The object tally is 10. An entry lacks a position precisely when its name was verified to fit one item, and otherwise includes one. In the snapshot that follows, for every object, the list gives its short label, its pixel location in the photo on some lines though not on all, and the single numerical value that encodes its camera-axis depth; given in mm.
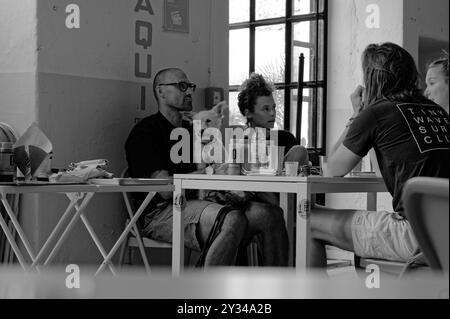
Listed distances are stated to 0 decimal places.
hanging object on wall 4957
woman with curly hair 4738
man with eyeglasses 3766
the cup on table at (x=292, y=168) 3260
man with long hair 2963
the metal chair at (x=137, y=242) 4062
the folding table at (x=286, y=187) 2984
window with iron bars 8117
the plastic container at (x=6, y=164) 2926
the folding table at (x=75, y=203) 2893
